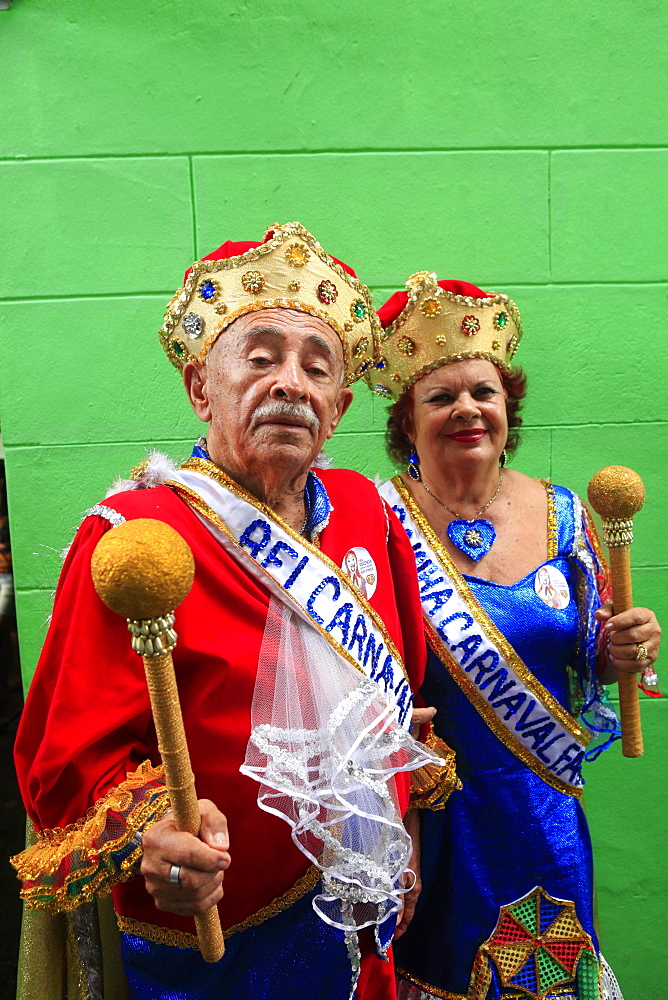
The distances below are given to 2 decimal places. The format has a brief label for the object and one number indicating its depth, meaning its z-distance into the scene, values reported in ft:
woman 6.37
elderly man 4.25
